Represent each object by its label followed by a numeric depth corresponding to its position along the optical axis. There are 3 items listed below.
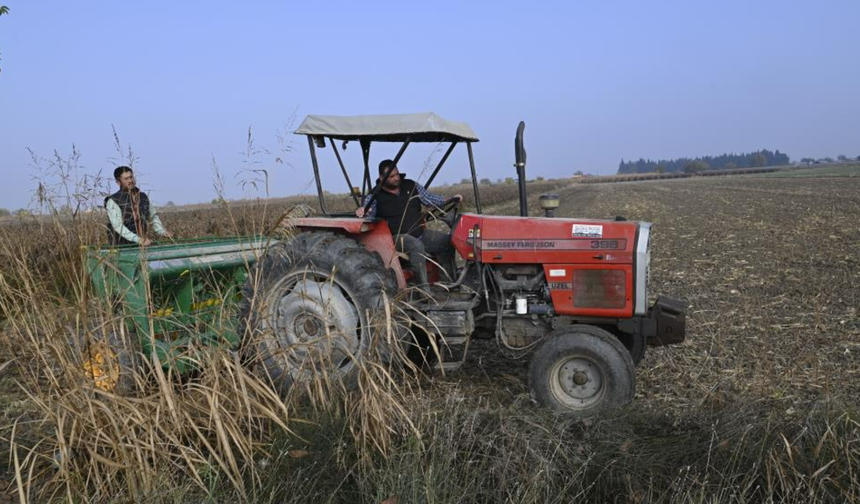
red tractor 4.36
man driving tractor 5.16
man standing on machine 4.31
